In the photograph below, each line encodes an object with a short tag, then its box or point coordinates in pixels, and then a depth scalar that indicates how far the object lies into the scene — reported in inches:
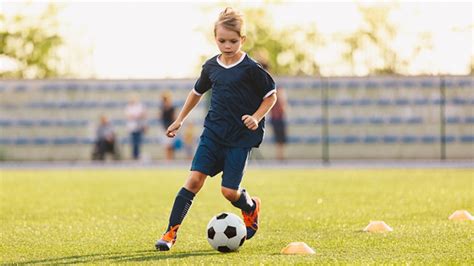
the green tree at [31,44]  2086.6
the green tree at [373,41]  1952.5
